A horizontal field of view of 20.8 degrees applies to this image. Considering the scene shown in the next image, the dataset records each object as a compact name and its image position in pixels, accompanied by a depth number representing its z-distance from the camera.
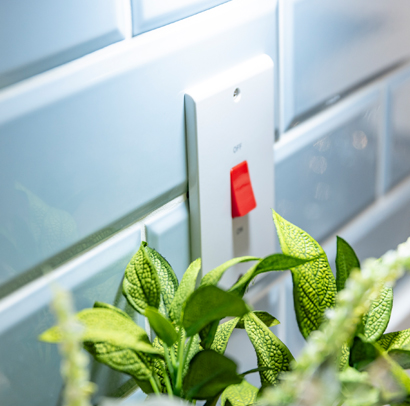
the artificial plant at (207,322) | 0.56
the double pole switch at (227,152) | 0.66
